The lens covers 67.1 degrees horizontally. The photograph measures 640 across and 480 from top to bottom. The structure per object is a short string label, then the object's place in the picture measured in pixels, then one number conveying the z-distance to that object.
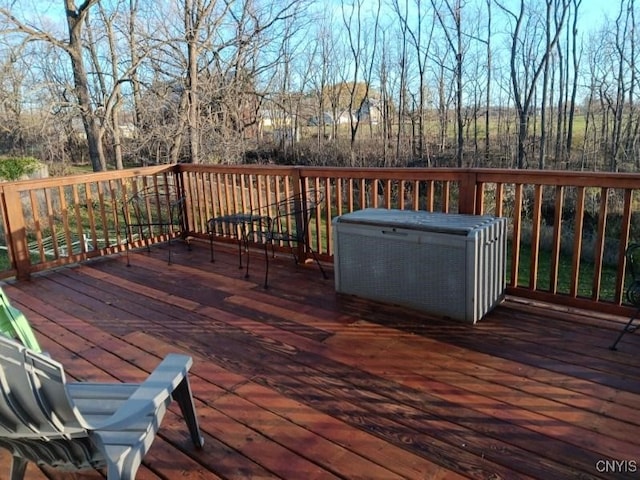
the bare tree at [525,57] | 9.28
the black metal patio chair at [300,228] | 4.24
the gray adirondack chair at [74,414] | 1.20
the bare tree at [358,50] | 11.99
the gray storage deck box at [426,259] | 2.99
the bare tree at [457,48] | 10.33
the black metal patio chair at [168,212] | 5.16
